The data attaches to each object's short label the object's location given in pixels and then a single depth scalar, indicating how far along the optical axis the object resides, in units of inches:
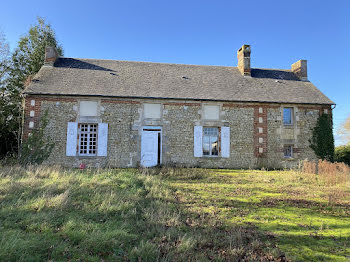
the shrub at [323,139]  501.0
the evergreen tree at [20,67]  568.5
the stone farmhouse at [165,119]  457.7
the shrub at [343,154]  574.3
